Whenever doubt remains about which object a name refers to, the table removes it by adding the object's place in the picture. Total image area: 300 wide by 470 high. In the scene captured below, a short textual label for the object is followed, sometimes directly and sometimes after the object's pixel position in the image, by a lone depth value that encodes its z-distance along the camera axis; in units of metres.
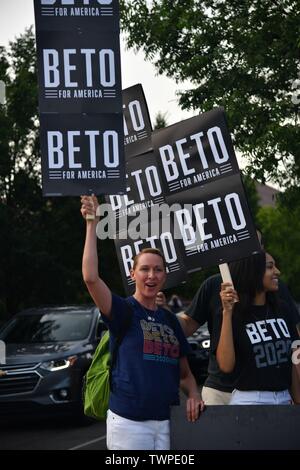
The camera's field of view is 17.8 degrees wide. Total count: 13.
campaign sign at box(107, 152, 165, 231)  6.75
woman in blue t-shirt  4.66
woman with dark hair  5.10
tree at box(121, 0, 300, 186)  15.60
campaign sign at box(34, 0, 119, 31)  5.38
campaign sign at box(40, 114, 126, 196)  5.33
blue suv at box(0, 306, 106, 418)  12.88
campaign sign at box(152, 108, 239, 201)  5.96
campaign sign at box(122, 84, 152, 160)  6.81
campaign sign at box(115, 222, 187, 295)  6.60
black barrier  4.64
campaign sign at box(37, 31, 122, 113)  5.33
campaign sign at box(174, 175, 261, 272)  5.90
